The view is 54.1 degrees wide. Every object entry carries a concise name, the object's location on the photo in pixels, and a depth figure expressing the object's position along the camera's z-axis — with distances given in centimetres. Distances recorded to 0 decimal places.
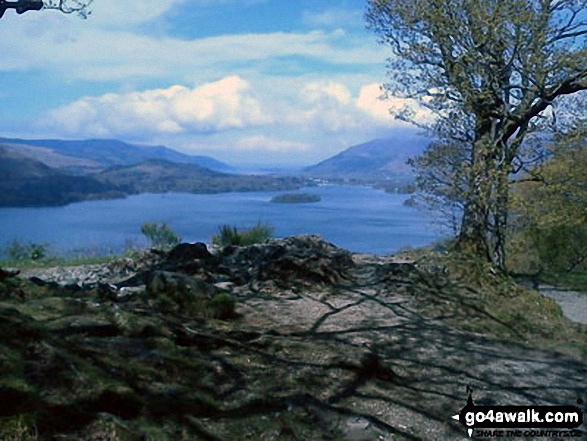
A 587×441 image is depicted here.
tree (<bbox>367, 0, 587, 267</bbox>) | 953
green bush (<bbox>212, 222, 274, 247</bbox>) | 1393
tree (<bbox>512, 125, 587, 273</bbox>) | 988
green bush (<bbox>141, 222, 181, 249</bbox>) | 1538
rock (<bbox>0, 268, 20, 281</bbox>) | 553
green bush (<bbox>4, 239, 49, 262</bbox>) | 1387
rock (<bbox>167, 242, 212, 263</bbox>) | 937
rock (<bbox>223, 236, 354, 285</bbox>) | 849
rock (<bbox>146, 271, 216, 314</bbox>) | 620
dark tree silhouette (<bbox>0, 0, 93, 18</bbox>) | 599
